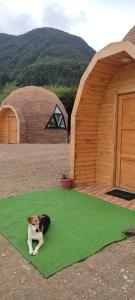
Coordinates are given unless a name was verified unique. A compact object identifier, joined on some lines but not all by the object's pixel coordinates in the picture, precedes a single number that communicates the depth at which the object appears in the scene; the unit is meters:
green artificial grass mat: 3.77
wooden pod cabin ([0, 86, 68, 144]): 20.81
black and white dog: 3.93
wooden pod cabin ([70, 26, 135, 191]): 6.79
